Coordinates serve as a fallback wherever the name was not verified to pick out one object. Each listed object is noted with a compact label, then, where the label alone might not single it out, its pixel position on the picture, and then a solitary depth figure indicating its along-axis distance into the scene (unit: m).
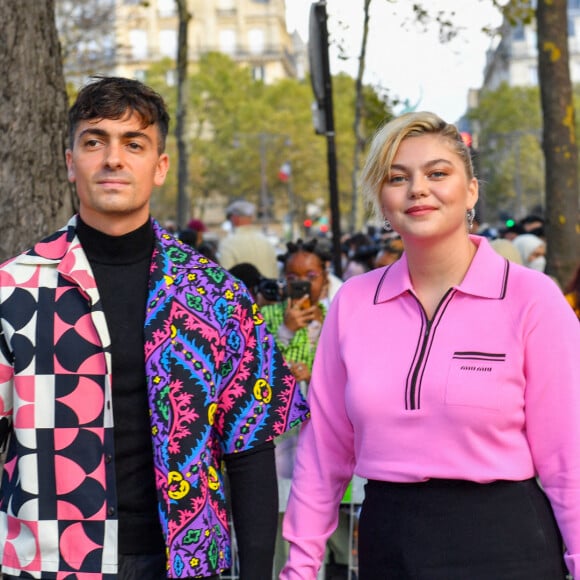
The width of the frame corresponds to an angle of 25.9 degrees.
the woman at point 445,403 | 3.24
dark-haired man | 3.21
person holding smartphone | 6.32
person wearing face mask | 14.15
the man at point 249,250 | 11.27
